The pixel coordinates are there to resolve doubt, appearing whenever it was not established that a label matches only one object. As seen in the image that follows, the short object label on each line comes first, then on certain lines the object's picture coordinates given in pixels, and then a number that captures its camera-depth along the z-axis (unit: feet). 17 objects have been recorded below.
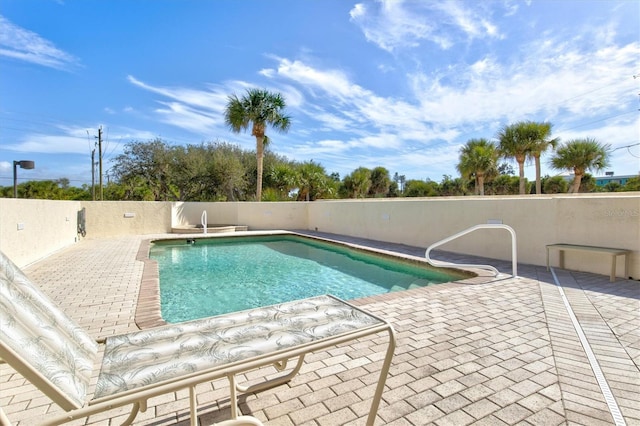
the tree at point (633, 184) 92.53
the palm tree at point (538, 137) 67.56
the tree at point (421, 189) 137.28
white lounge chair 3.94
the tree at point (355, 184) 108.88
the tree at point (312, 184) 71.82
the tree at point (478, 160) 77.77
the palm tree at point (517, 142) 68.18
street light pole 35.33
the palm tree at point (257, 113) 58.13
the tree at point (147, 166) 74.23
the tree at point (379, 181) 128.16
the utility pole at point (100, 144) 71.31
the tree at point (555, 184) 105.60
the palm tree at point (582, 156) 68.80
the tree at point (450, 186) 127.85
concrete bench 16.43
